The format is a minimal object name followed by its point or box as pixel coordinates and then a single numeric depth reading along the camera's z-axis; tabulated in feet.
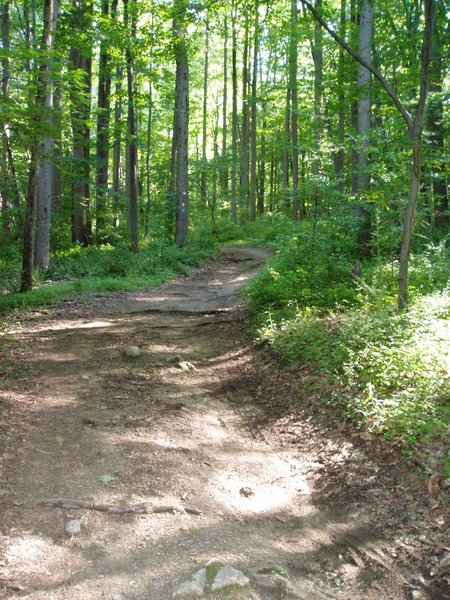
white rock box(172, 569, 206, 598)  9.09
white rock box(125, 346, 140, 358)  23.65
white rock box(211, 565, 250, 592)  9.35
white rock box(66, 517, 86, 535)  10.79
